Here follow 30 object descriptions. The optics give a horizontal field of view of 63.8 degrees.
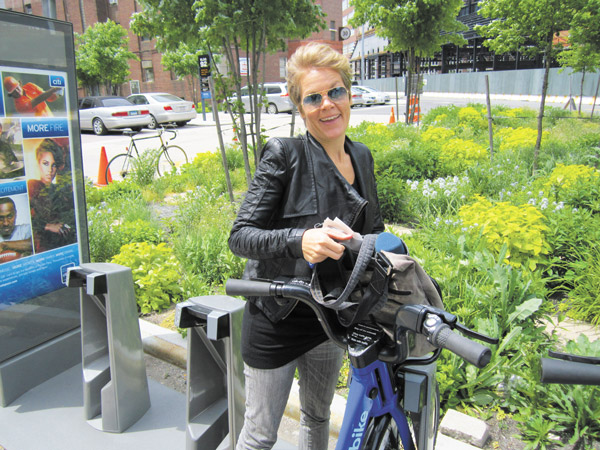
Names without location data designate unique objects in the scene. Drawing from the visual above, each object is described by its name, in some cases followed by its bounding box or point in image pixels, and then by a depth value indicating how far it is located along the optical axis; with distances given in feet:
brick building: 126.00
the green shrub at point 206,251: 13.82
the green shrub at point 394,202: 19.08
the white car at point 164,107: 68.33
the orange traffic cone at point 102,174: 30.12
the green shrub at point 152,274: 13.16
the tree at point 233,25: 15.40
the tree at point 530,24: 24.95
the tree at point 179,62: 91.40
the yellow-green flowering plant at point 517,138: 28.26
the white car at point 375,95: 98.16
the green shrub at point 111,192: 22.72
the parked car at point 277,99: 85.57
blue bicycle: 4.31
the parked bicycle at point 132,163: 29.12
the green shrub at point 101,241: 15.25
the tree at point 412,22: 38.14
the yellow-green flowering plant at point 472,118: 39.81
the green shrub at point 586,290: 11.36
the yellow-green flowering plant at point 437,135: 29.12
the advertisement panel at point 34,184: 9.27
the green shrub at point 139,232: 16.12
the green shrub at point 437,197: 18.16
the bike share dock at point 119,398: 7.17
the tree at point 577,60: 39.01
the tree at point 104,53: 89.61
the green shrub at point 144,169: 27.66
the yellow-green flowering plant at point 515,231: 12.39
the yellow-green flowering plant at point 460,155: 24.00
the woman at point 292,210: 5.26
